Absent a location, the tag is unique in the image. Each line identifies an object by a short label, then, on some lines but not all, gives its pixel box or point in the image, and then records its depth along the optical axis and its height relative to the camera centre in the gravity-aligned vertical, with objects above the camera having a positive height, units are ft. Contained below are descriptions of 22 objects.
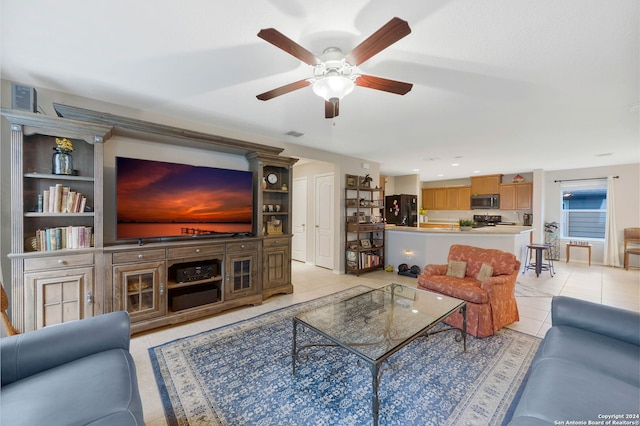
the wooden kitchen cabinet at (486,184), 24.11 +2.52
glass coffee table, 5.49 -3.00
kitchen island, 14.74 -1.97
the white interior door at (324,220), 17.92 -0.77
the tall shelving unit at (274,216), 11.96 -0.35
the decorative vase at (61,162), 7.84 +1.45
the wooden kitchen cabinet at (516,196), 22.33 +1.29
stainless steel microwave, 23.97 +0.85
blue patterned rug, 5.33 -4.27
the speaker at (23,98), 6.95 +3.07
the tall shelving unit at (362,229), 16.92 -1.29
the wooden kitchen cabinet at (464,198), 25.98 +1.25
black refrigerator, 23.31 -0.01
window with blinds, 20.68 -0.16
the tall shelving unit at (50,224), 6.97 -0.46
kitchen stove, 24.13 -0.95
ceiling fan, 4.49 +2.90
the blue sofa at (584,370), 3.51 -2.74
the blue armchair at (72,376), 3.42 -2.72
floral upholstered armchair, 8.55 -2.72
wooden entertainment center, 7.07 -1.54
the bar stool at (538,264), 16.52 -3.71
